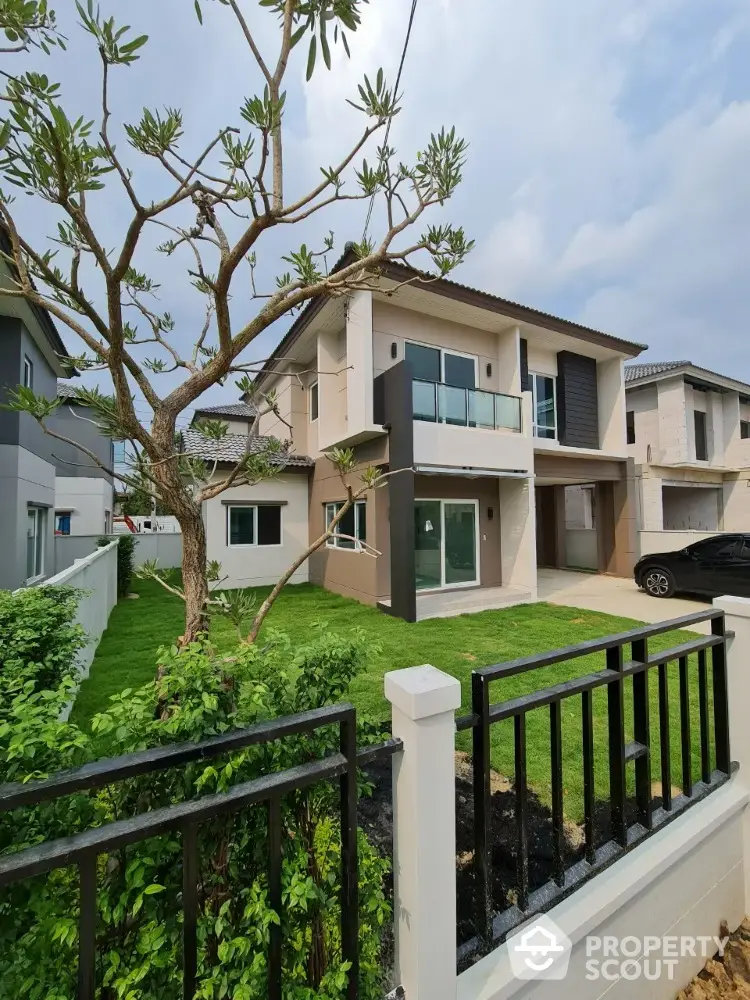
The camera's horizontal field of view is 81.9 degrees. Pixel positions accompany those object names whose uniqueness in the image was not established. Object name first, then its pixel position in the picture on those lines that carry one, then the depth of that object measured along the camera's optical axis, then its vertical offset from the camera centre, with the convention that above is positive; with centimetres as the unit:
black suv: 822 -108
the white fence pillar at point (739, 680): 252 -97
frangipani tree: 151 +138
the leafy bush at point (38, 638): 217 -65
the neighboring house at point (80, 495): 1630 +103
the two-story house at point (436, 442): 813 +164
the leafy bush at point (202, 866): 95 -87
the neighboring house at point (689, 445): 1321 +236
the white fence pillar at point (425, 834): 128 -95
